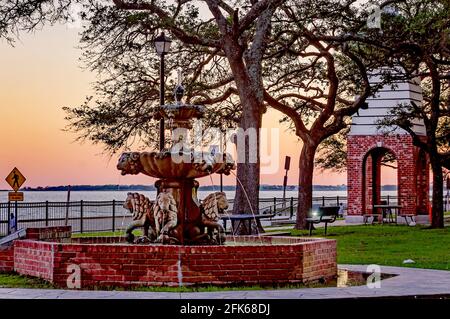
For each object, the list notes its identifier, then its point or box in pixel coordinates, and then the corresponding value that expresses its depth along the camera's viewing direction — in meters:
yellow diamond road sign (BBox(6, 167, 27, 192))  29.73
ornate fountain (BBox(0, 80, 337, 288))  12.52
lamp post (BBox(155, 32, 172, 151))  21.50
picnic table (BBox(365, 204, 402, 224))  36.55
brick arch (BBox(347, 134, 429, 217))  37.66
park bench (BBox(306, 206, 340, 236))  29.50
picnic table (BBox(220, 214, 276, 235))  24.96
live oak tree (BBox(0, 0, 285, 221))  24.52
